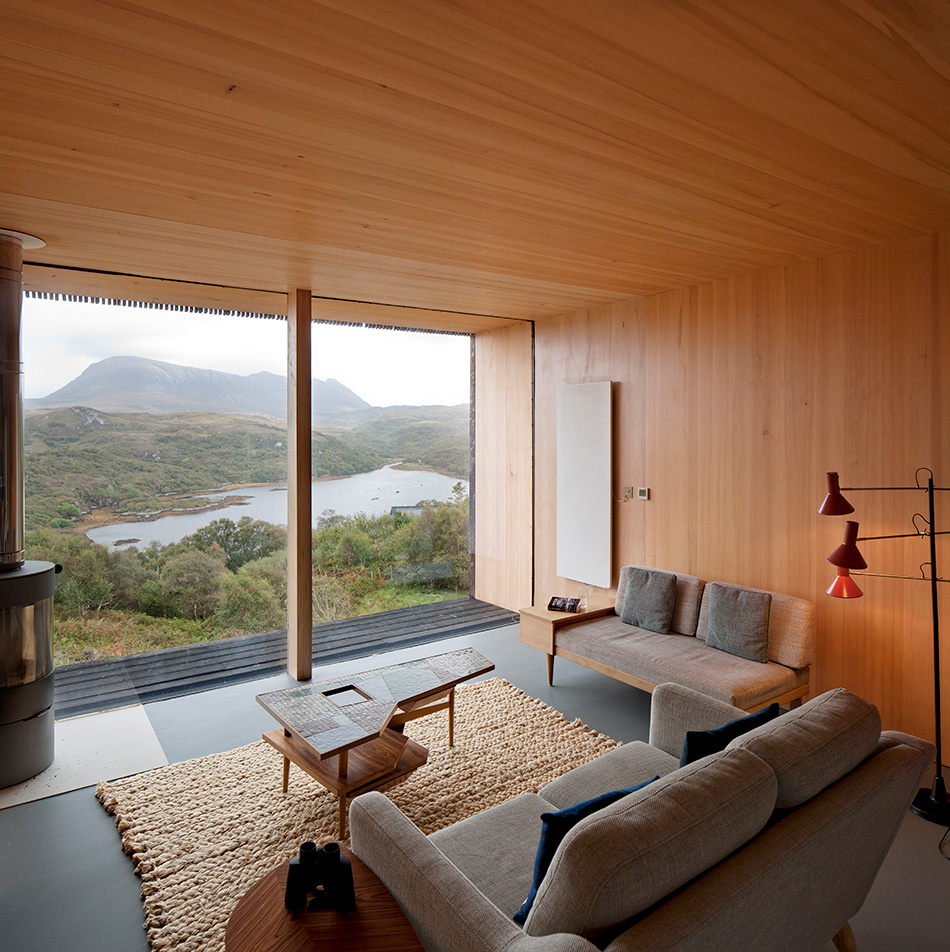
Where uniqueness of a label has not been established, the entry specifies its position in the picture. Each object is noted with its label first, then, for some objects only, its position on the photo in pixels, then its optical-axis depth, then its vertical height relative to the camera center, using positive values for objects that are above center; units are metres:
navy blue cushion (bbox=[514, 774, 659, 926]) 1.63 -0.90
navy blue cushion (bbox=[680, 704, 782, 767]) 1.98 -0.81
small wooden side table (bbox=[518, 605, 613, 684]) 4.41 -1.00
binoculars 1.63 -1.01
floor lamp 2.96 -0.47
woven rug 2.44 -1.51
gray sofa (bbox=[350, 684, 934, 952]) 1.37 -0.91
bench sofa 3.55 -1.02
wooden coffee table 2.78 -1.11
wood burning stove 3.18 -0.61
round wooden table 1.51 -1.08
